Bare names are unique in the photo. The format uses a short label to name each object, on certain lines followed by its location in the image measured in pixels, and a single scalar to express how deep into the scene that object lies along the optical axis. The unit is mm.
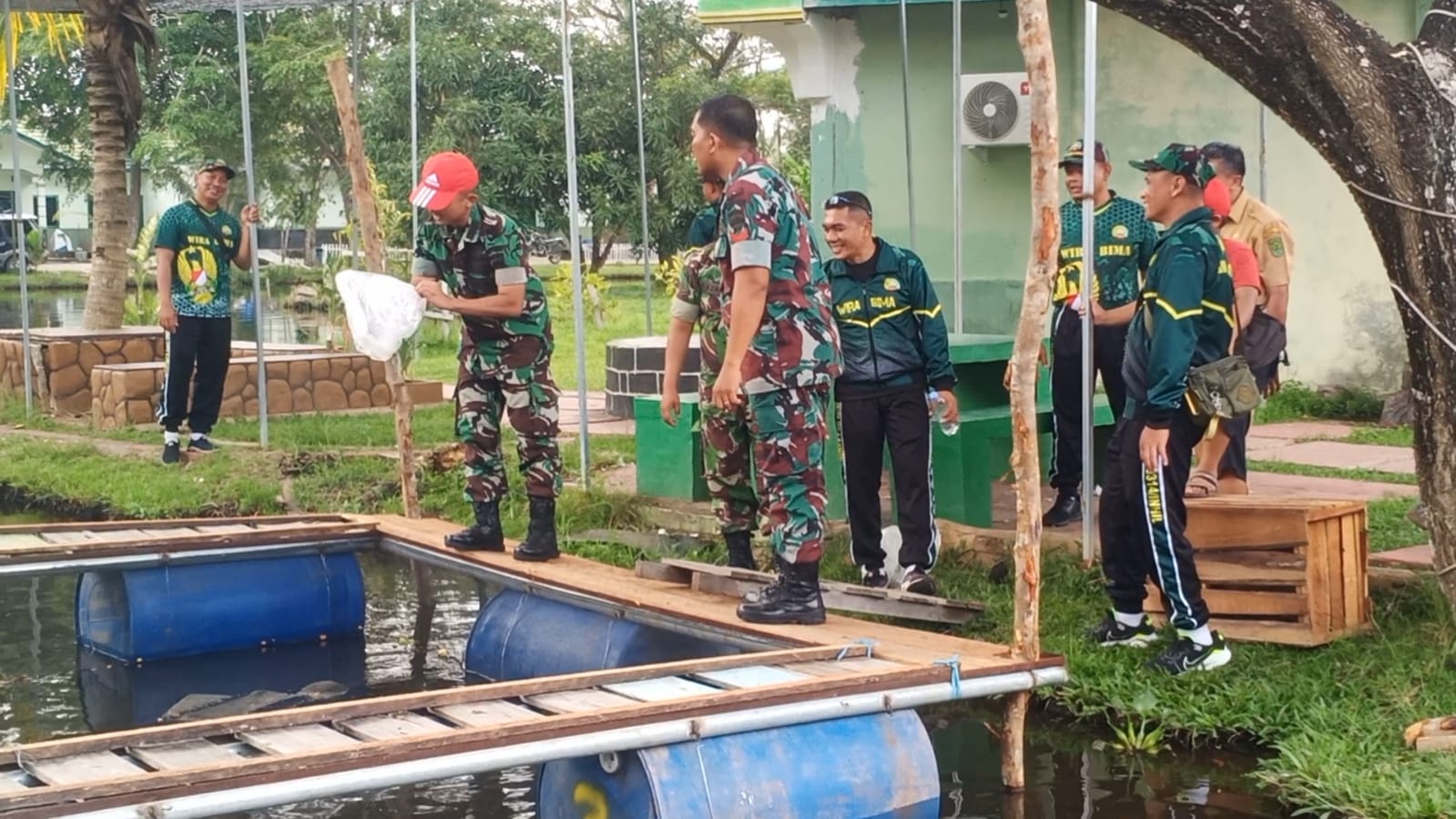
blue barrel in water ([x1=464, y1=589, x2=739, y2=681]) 5840
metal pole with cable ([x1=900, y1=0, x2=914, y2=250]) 9258
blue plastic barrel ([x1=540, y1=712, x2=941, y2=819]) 4211
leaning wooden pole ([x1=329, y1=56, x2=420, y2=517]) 7832
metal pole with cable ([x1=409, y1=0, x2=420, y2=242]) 12094
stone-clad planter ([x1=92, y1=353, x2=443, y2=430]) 12320
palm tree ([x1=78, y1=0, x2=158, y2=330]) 13156
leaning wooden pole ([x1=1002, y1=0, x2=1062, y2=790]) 4867
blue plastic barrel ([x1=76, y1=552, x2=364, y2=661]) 7102
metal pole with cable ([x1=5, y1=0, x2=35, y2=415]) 11914
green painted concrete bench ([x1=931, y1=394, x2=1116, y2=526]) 7359
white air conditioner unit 11320
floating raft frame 3688
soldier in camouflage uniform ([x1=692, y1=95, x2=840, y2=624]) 5121
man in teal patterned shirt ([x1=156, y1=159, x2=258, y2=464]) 10164
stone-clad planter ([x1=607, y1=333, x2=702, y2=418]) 12016
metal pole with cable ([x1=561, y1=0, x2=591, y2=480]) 8406
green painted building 11148
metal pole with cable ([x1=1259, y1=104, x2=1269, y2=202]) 9677
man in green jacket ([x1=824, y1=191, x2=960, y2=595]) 6410
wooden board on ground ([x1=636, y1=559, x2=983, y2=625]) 5859
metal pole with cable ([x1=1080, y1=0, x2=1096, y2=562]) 6340
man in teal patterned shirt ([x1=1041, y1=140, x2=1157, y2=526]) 7195
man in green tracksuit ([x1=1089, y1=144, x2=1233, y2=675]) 5422
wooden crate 5684
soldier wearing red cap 6199
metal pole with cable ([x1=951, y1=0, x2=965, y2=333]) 8914
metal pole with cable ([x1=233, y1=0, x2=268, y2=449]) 10141
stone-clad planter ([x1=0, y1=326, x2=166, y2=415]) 13094
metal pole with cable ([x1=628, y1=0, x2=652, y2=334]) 11047
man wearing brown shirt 6832
